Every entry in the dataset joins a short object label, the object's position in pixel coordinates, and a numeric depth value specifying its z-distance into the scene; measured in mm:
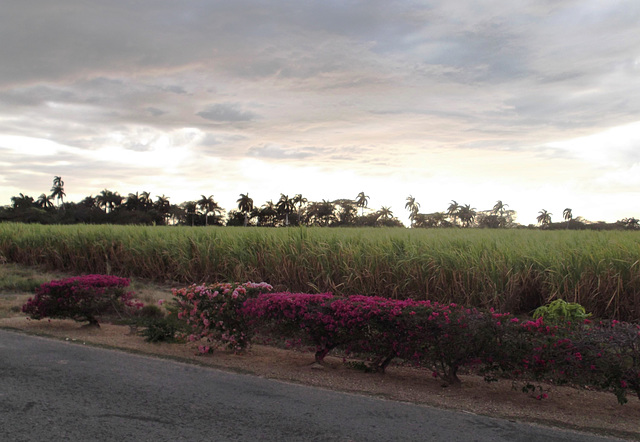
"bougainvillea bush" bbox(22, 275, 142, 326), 8391
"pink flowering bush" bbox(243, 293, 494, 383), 5277
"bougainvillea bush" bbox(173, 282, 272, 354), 6754
